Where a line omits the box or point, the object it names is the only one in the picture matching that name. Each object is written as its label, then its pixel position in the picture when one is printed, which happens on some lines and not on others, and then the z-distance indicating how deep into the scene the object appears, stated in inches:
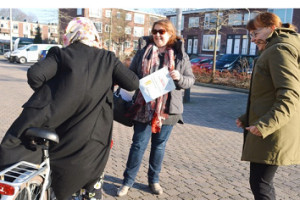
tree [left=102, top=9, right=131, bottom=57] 1314.0
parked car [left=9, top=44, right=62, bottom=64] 1111.0
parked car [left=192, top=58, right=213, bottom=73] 764.1
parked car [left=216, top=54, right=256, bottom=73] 749.3
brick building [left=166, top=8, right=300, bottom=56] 1453.0
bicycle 67.9
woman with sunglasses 126.7
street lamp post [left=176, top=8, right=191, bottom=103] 383.9
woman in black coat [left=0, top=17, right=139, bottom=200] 81.1
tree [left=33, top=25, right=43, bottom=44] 1874.4
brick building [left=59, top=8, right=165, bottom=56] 1316.4
